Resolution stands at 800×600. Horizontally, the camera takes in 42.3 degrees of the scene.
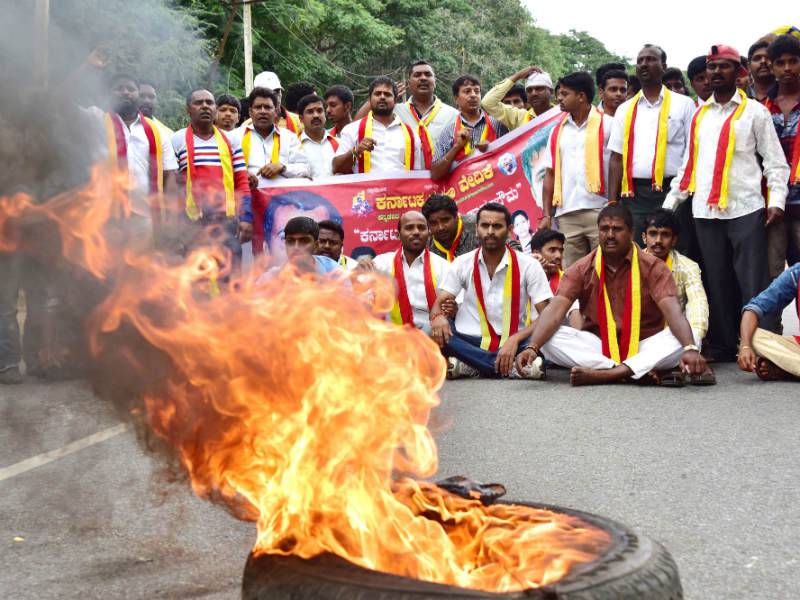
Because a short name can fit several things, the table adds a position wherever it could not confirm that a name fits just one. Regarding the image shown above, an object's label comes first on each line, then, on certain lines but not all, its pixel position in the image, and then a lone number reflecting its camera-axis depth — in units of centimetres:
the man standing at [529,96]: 1018
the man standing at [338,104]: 1030
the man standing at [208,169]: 884
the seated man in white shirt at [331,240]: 856
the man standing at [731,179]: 795
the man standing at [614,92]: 982
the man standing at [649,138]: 858
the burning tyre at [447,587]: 245
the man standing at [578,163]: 895
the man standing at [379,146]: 984
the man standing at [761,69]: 850
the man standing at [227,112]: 1014
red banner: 986
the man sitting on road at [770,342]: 719
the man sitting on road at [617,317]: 749
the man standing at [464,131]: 987
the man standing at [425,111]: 981
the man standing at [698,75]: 922
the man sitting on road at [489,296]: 829
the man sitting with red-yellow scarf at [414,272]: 873
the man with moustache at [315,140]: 995
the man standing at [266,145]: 959
